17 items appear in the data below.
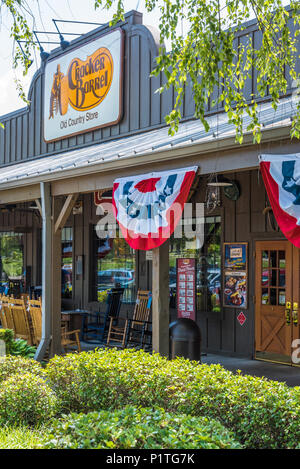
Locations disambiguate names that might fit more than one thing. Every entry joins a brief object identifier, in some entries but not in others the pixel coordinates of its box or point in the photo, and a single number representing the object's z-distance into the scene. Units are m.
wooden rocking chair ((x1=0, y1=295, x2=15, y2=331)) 10.34
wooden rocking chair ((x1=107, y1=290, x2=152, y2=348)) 10.31
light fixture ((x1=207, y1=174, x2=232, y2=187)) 9.34
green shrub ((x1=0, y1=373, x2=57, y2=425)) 4.79
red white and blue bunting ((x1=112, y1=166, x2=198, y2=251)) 6.85
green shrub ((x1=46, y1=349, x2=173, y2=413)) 4.55
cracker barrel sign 11.74
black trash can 7.49
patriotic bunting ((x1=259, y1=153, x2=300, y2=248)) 5.64
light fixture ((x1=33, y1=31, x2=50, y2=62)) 13.91
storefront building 7.17
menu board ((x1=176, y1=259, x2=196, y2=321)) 10.07
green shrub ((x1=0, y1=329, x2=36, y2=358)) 8.22
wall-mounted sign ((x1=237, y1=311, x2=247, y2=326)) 9.66
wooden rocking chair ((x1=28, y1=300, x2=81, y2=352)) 9.56
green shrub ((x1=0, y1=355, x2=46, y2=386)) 5.53
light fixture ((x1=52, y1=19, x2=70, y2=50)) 13.19
